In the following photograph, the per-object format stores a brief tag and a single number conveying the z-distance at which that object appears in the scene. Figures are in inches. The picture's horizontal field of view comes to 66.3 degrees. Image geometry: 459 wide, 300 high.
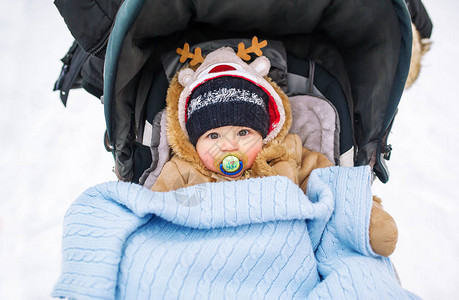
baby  35.7
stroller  35.7
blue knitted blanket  25.6
